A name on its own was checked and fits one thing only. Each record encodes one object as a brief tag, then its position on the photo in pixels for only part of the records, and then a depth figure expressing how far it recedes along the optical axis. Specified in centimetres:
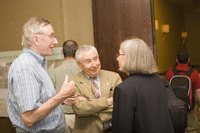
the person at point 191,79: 335
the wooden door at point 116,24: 324
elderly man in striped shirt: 143
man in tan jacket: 203
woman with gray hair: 152
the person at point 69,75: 281
